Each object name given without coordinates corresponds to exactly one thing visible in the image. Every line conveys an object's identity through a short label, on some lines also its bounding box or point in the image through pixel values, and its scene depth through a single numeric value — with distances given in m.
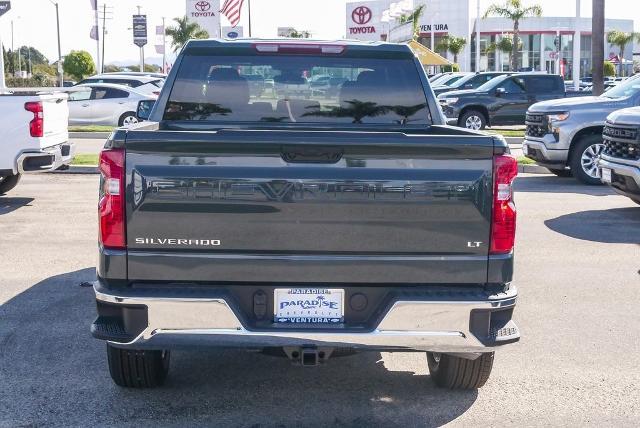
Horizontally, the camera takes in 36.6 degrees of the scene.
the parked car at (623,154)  11.22
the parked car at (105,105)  27.14
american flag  41.69
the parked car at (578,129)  15.36
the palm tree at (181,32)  79.44
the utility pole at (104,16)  77.06
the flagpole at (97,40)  49.57
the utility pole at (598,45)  23.65
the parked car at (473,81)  33.06
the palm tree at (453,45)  84.38
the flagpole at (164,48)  63.10
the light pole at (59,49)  63.64
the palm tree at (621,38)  90.06
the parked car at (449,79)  37.17
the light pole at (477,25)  62.66
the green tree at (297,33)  91.61
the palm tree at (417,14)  69.09
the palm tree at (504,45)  80.25
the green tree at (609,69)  79.34
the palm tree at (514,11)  63.59
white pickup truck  12.30
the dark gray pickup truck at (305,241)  4.48
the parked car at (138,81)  29.06
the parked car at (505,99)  27.09
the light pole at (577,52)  35.50
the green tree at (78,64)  85.00
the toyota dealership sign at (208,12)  41.28
